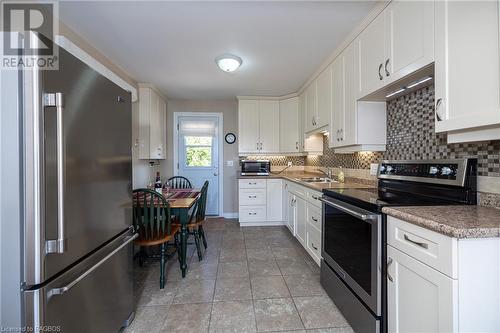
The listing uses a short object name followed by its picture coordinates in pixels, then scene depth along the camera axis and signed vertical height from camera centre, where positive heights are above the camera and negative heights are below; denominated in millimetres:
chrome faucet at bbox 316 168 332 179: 3244 -112
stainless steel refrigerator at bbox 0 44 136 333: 851 -148
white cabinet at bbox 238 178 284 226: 3926 -619
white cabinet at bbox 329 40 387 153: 2115 +467
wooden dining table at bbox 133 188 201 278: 2216 -461
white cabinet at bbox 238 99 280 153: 4227 +735
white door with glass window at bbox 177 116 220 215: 4551 +294
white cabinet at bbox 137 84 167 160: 3396 +659
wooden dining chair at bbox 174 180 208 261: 2643 -648
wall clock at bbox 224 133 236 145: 4602 +556
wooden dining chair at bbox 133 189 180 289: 2043 -523
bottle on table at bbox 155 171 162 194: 2997 -276
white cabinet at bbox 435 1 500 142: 991 +456
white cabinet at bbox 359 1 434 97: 1320 +825
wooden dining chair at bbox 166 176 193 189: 4196 -326
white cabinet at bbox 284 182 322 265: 2322 -631
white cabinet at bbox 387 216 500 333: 889 -489
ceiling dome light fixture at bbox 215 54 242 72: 2484 +1156
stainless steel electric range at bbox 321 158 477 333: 1301 -376
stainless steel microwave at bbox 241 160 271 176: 4062 -32
